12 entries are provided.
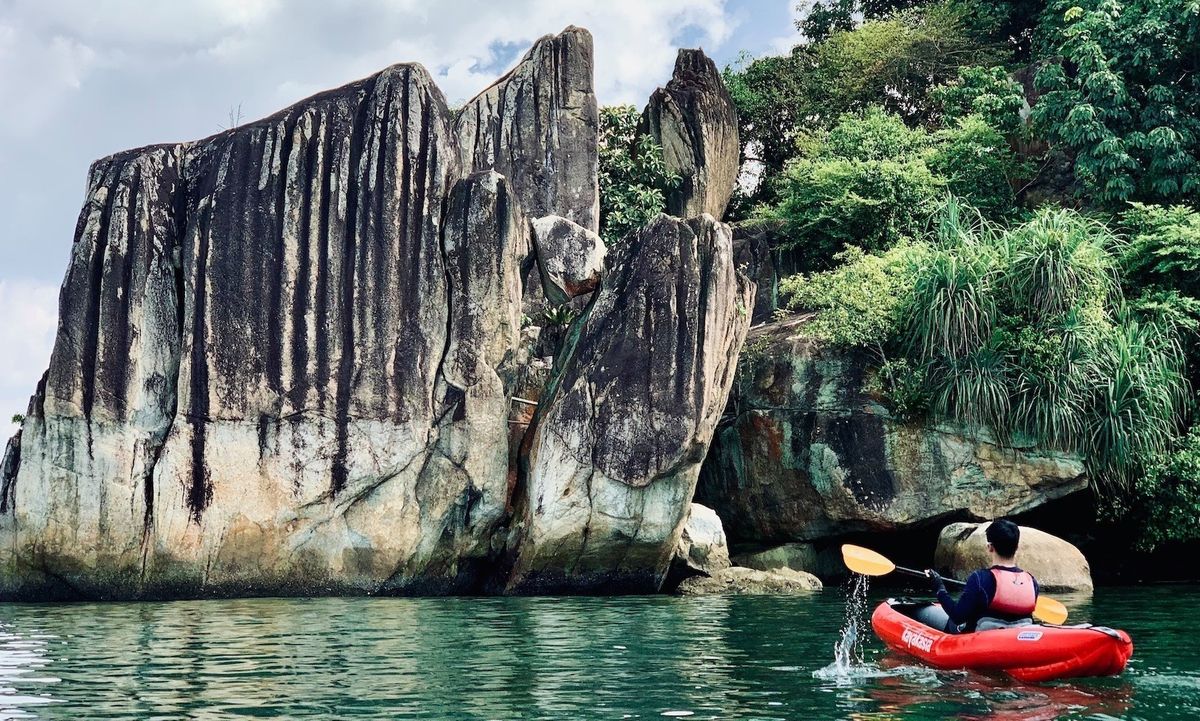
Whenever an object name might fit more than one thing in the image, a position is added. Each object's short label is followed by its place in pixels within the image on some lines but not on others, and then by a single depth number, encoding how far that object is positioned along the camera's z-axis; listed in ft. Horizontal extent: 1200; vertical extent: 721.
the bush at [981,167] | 77.87
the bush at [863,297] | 63.41
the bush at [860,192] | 75.72
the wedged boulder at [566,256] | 61.16
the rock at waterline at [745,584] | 57.36
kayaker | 32.76
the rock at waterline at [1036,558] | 56.24
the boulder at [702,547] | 59.00
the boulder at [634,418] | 56.13
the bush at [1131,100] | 70.54
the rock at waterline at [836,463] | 61.00
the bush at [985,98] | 79.82
